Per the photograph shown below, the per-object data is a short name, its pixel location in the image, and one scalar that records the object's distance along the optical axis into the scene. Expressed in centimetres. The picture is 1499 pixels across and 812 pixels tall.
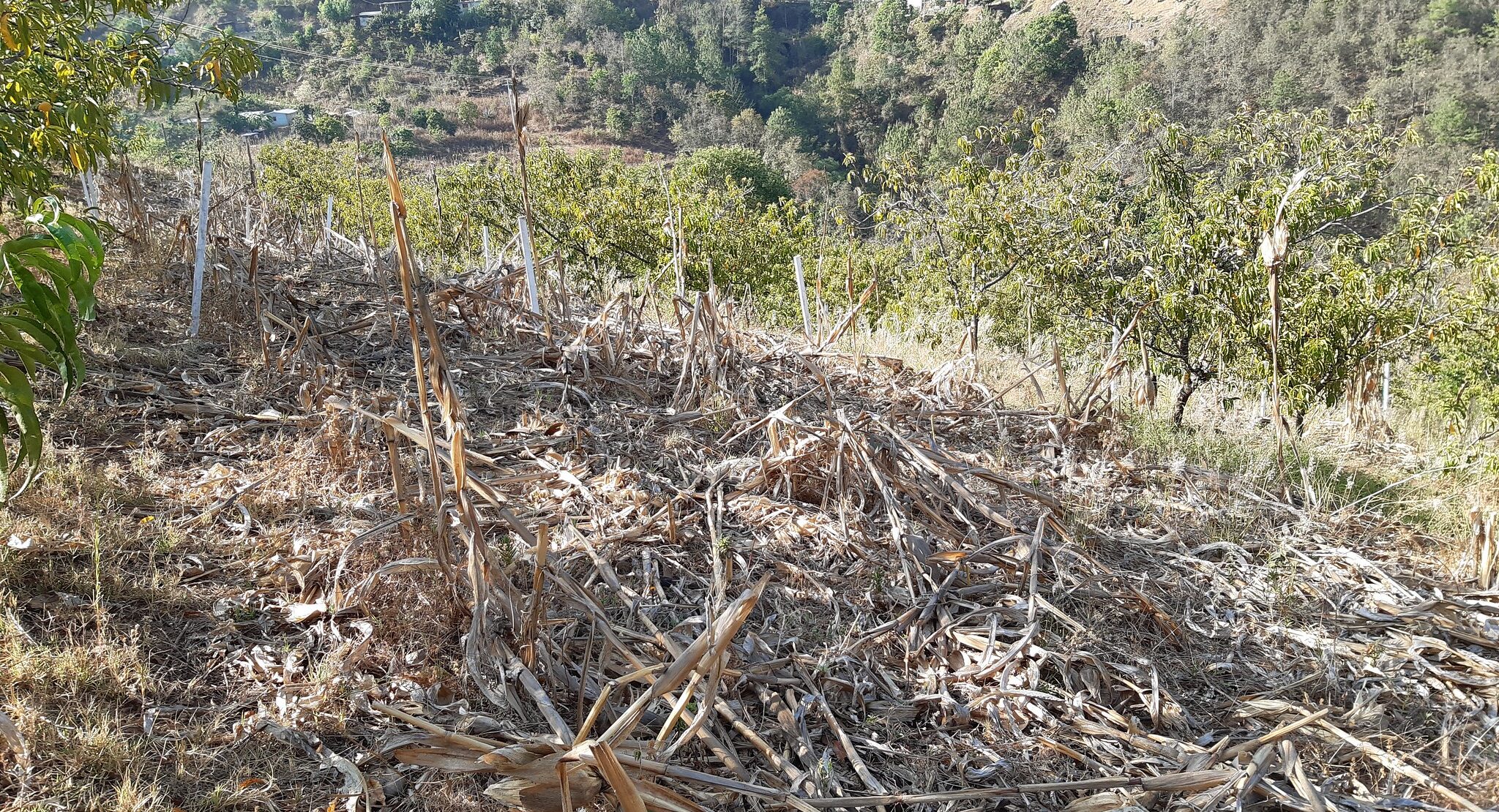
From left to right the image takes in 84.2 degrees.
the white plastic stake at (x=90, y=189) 457
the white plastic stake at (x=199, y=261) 337
